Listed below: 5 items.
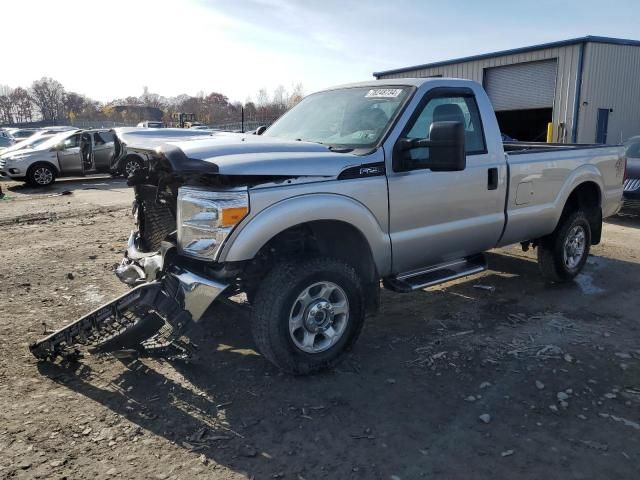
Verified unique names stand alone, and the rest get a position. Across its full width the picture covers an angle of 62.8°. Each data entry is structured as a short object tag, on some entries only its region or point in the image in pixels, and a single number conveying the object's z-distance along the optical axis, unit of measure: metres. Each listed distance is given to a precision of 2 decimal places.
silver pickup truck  3.34
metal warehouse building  16.05
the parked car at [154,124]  28.70
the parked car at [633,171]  9.34
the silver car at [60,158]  14.98
